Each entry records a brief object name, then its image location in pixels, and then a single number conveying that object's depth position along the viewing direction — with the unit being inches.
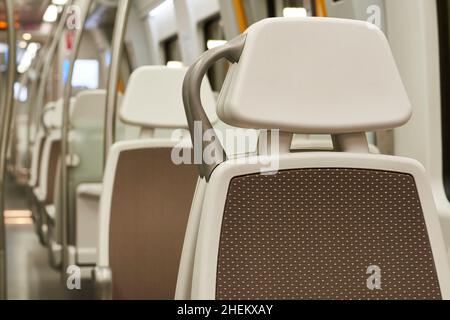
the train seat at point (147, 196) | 166.9
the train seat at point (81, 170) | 328.3
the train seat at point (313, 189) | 89.0
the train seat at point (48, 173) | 383.1
